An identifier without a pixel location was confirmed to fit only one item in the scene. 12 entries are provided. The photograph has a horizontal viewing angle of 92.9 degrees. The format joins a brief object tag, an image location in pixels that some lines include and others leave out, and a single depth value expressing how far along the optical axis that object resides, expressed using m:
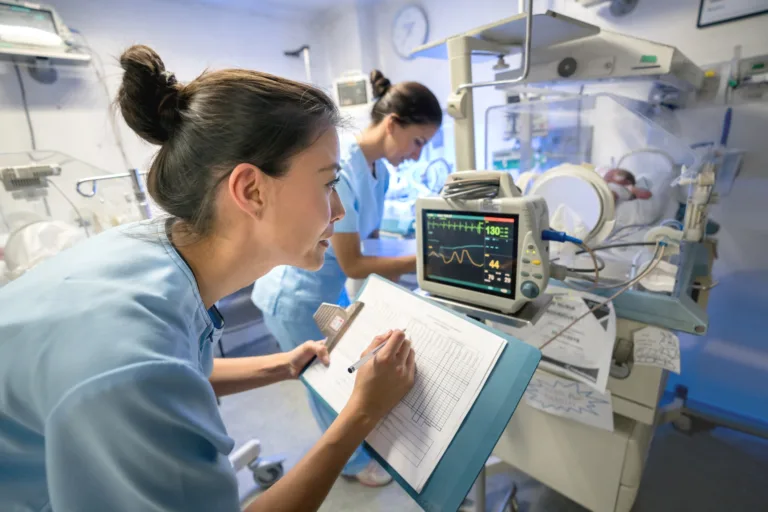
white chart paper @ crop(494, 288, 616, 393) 0.84
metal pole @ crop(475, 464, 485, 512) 1.08
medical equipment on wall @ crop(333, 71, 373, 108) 2.53
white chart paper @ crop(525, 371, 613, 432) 0.97
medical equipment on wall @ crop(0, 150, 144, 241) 1.76
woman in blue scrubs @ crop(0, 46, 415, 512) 0.43
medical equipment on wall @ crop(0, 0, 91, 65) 1.97
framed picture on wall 1.52
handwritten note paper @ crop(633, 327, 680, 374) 0.82
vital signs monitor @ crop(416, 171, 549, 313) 0.76
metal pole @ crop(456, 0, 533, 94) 0.76
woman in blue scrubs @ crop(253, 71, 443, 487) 1.27
